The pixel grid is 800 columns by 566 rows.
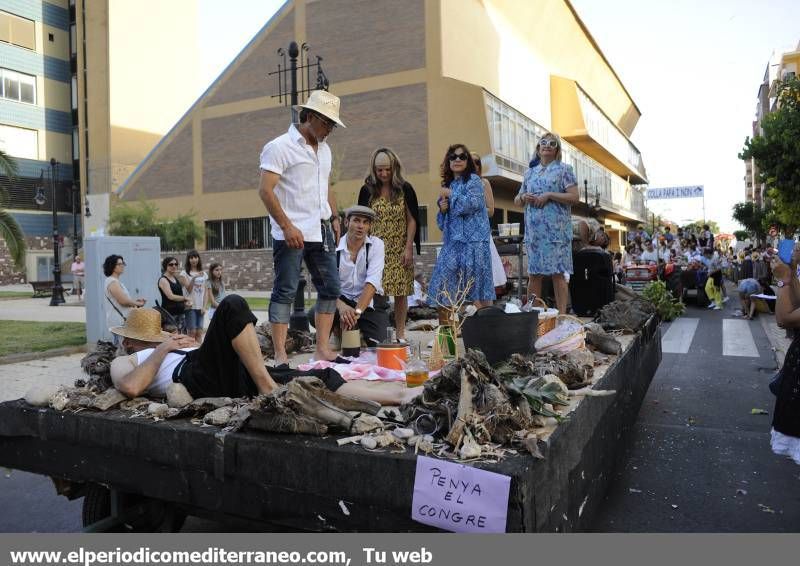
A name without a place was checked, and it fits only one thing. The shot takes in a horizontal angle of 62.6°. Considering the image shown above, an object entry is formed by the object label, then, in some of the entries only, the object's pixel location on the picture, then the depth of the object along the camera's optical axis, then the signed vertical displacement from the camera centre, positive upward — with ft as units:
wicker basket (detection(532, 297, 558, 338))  15.32 -1.27
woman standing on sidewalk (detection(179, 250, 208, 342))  33.99 -0.80
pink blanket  13.12 -2.01
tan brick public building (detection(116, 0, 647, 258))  87.04 +25.23
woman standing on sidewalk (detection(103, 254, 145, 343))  28.07 -0.75
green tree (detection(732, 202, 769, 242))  157.38 +13.21
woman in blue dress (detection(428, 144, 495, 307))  18.72 +1.06
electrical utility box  35.42 +0.36
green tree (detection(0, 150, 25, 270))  43.52 +3.23
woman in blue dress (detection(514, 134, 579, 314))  20.43 +1.80
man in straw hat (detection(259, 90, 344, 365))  14.51 +1.47
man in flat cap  17.62 +0.08
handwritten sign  6.96 -2.46
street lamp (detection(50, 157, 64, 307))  75.00 -1.19
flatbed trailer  7.63 -2.65
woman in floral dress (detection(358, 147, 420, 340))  18.93 +1.45
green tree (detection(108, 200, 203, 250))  101.86 +8.16
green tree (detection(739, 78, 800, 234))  41.93 +7.67
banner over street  107.76 +12.92
